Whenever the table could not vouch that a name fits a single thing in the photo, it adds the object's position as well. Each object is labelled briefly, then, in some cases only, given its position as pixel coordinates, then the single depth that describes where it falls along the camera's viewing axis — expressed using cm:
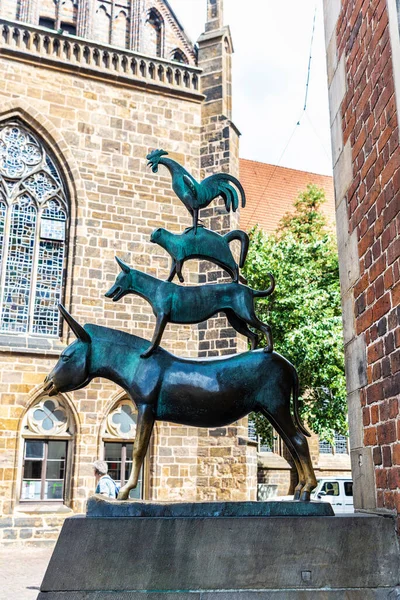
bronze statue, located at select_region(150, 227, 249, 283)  383
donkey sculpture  346
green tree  1574
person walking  718
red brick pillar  387
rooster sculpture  395
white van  1808
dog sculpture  364
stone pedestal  296
